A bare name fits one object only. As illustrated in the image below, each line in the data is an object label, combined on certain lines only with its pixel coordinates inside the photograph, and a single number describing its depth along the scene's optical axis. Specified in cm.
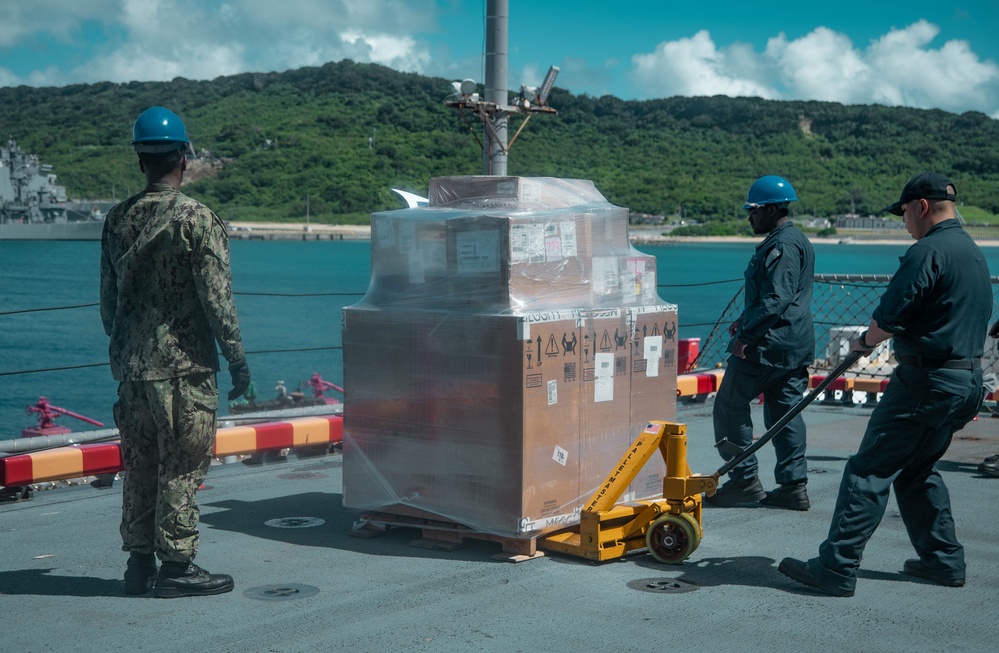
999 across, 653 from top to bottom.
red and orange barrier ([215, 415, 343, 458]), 806
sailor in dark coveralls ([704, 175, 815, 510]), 654
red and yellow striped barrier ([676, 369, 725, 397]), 1131
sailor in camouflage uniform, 468
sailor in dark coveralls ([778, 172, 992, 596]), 472
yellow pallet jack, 536
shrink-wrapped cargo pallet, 538
